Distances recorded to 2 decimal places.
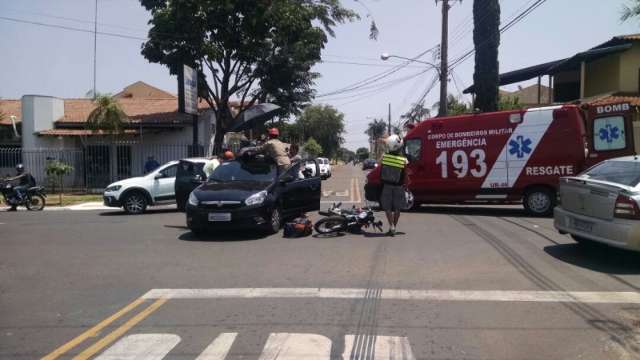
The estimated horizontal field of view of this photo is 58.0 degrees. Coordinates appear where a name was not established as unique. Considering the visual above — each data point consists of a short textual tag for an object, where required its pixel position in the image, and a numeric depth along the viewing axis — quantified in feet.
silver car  24.64
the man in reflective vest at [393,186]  35.09
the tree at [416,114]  177.68
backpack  35.45
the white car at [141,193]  52.54
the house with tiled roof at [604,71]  78.99
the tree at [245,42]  81.66
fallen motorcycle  35.58
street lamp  88.08
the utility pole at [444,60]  84.69
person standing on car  39.52
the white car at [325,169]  118.58
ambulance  43.42
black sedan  34.17
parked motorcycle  58.44
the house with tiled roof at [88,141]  86.02
